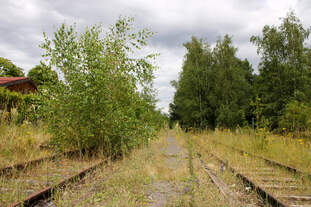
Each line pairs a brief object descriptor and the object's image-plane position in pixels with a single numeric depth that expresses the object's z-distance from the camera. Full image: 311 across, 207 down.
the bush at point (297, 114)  12.32
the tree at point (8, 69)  40.53
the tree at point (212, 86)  23.69
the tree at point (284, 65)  21.39
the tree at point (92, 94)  6.00
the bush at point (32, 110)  6.05
